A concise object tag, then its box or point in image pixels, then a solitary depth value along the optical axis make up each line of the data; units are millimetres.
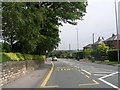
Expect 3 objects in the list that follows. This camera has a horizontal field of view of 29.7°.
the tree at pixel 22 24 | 14555
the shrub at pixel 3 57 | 11845
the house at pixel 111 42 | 98750
